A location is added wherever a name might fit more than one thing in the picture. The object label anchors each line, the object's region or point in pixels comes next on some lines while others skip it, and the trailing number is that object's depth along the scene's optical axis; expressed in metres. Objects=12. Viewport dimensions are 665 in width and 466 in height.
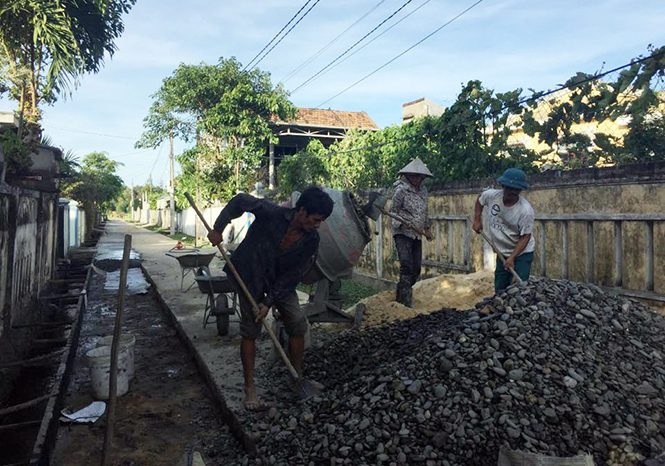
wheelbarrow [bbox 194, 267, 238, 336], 5.44
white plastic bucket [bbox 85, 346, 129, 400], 4.15
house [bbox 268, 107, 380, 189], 22.64
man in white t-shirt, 4.57
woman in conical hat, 5.54
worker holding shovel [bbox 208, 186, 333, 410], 3.53
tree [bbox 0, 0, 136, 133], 11.08
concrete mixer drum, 4.58
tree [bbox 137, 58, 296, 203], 19.17
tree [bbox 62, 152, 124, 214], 22.72
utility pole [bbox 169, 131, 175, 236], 28.19
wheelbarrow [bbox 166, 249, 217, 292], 7.75
